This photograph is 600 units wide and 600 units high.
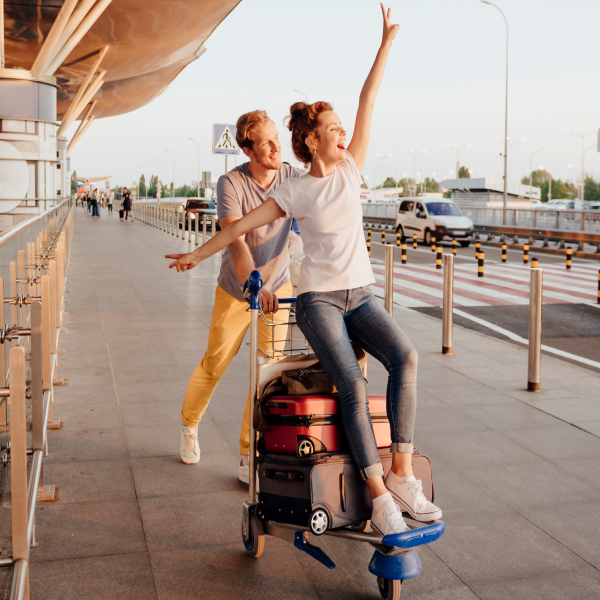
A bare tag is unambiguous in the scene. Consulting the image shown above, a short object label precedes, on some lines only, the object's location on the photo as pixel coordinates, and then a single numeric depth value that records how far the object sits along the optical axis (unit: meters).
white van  28.16
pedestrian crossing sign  16.36
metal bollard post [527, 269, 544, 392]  6.26
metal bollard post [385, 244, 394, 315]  9.18
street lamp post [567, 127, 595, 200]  87.38
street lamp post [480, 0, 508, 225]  36.38
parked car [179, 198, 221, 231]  35.48
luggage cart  2.79
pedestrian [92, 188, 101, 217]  51.97
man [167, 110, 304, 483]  3.87
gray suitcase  2.88
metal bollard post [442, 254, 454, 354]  7.83
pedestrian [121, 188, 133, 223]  46.34
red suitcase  2.98
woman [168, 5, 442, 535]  2.95
